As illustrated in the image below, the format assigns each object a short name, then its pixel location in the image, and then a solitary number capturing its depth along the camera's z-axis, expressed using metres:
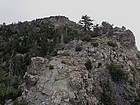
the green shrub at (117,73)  15.14
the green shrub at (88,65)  14.94
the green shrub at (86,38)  17.81
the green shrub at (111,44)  17.44
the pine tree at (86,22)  22.64
